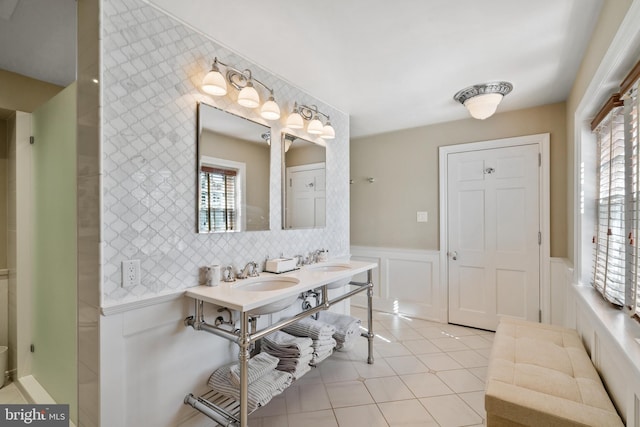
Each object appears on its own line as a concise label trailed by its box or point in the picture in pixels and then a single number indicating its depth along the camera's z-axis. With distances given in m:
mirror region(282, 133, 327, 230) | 2.48
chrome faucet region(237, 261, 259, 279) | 2.02
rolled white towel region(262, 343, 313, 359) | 2.07
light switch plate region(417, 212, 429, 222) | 3.67
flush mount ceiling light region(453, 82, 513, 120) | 2.55
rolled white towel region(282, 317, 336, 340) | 2.30
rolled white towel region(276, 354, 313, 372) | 2.04
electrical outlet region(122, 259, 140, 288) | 1.46
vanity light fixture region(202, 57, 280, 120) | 1.75
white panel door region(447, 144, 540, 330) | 3.09
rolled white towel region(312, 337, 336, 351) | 2.26
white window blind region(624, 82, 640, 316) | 1.28
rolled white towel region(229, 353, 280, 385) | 1.73
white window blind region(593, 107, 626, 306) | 1.56
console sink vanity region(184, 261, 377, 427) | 1.49
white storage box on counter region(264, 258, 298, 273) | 2.18
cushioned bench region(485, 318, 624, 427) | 1.25
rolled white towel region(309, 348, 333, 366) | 2.20
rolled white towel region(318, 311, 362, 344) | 2.51
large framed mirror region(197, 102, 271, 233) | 1.84
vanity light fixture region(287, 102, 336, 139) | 2.41
